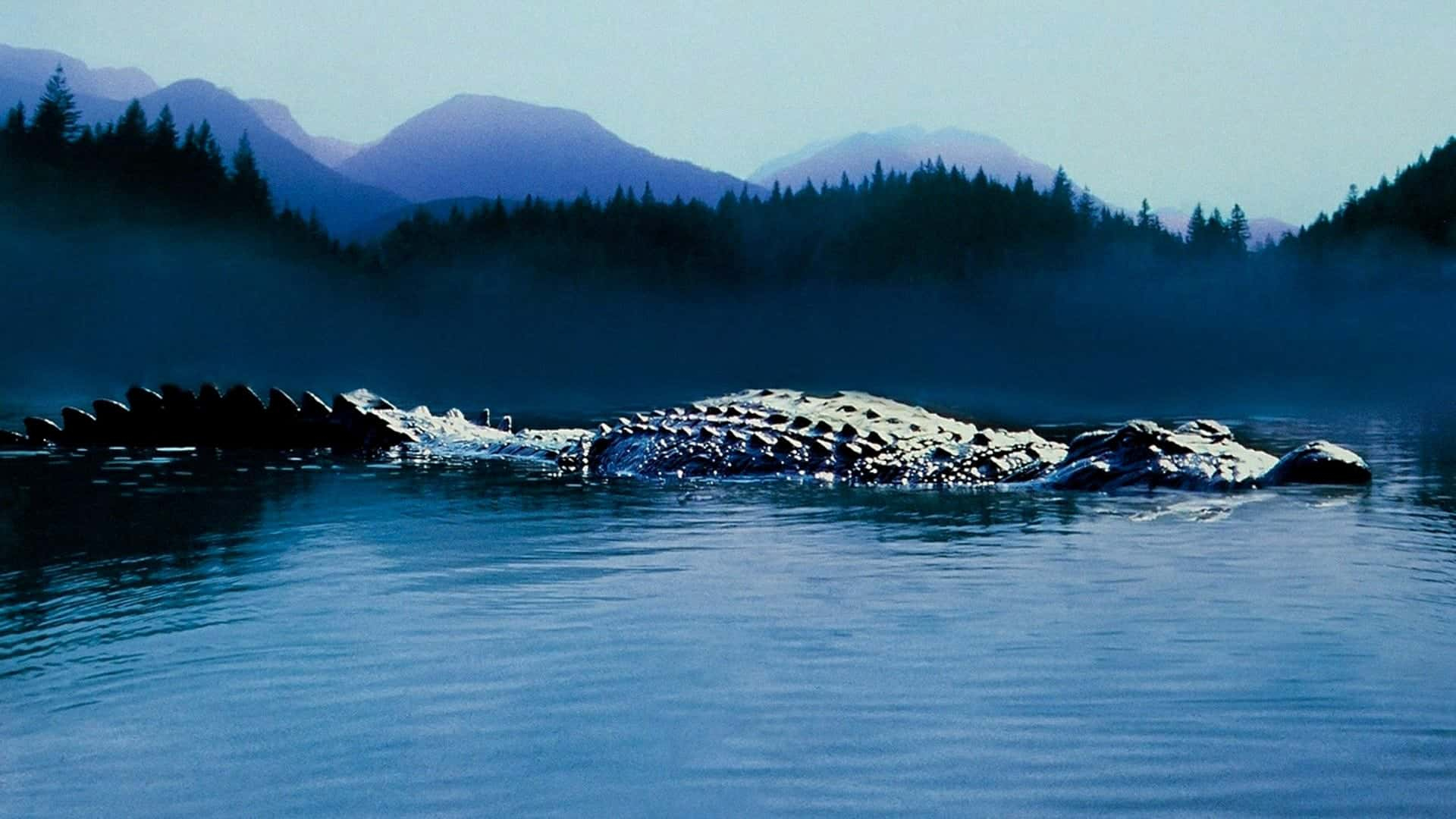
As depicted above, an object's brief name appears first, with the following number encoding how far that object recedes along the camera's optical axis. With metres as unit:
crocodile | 21.92
